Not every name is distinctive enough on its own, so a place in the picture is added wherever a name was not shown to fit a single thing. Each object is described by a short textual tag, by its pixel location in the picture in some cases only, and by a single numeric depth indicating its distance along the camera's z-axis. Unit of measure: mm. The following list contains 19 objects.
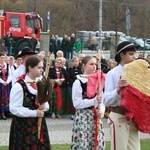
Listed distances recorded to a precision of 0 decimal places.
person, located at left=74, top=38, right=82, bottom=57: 32516
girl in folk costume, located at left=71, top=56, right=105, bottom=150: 7727
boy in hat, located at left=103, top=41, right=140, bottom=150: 6531
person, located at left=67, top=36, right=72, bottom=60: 30638
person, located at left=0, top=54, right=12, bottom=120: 14117
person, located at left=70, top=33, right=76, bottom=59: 30911
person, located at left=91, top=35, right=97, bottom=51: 35638
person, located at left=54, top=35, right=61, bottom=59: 30531
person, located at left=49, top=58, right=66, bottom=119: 14695
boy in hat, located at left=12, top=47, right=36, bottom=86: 8148
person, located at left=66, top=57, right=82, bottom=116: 14391
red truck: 32531
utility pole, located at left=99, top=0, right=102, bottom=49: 28964
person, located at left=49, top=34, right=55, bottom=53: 30375
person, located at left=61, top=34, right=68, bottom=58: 30609
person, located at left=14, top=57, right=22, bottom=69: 13894
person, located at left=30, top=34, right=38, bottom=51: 28772
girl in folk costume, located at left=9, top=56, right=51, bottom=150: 6641
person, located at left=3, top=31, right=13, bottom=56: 29317
